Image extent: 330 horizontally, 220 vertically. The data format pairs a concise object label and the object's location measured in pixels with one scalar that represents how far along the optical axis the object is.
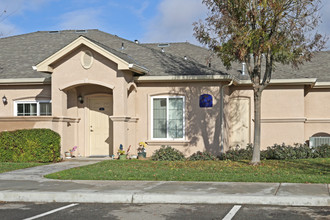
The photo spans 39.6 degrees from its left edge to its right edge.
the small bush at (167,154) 16.38
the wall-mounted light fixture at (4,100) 18.72
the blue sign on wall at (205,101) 17.30
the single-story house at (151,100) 16.55
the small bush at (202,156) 16.58
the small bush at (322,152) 17.00
